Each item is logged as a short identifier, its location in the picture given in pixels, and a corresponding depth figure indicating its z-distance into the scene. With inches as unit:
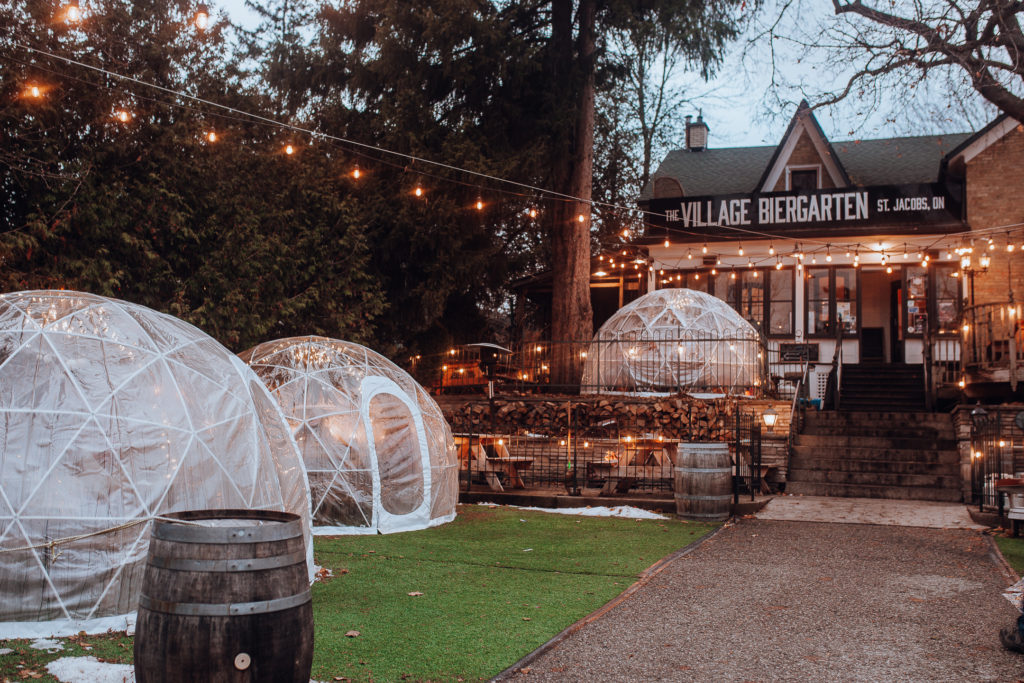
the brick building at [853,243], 854.5
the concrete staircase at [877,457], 550.0
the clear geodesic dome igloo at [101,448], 235.6
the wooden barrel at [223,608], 151.1
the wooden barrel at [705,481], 464.1
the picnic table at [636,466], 565.6
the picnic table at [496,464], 574.6
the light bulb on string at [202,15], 554.2
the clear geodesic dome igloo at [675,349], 713.0
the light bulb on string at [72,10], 484.3
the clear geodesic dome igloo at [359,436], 421.4
